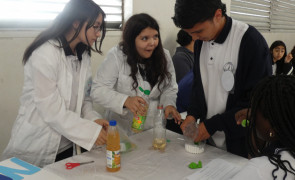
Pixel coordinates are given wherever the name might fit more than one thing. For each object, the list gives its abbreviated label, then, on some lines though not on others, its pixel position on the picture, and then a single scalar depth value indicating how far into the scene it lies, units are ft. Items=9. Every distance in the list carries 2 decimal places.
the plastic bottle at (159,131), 4.50
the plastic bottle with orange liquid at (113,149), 3.56
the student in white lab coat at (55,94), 4.09
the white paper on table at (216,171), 3.58
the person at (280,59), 13.16
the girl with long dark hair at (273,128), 2.48
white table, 3.61
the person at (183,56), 8.87
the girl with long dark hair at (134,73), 5.41
